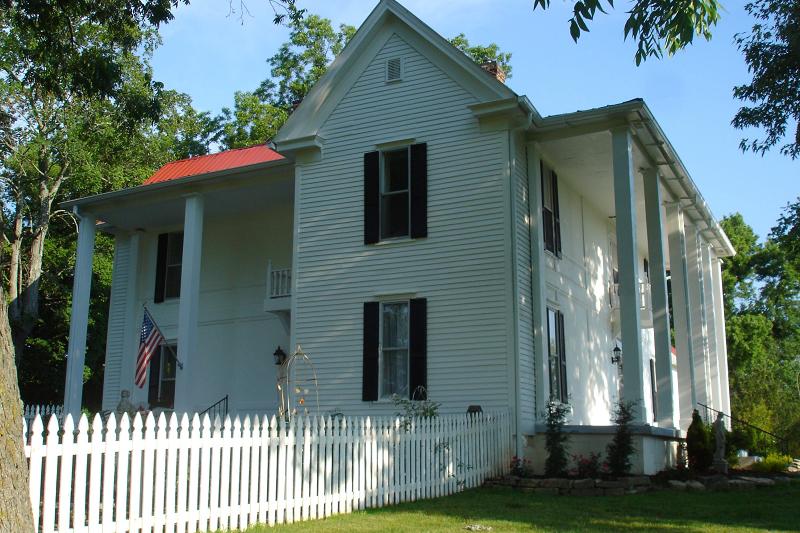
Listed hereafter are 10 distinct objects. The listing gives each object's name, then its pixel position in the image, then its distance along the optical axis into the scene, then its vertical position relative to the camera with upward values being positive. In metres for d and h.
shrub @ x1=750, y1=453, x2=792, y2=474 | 16.61 -1.14
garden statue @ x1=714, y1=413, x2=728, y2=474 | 14.48 -0.69
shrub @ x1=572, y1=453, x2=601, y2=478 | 13.15 -0.94
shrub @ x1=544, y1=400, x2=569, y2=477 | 13.54 -0.59
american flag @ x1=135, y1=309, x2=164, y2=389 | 16.31 +1.38
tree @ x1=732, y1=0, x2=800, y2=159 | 17.59 +7.32
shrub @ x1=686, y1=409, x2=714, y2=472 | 15.46 -0.71
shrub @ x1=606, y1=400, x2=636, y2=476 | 13.11 -0.62
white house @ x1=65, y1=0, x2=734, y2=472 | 14.72 +3.24
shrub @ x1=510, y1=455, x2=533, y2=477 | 13.66 -0.98
